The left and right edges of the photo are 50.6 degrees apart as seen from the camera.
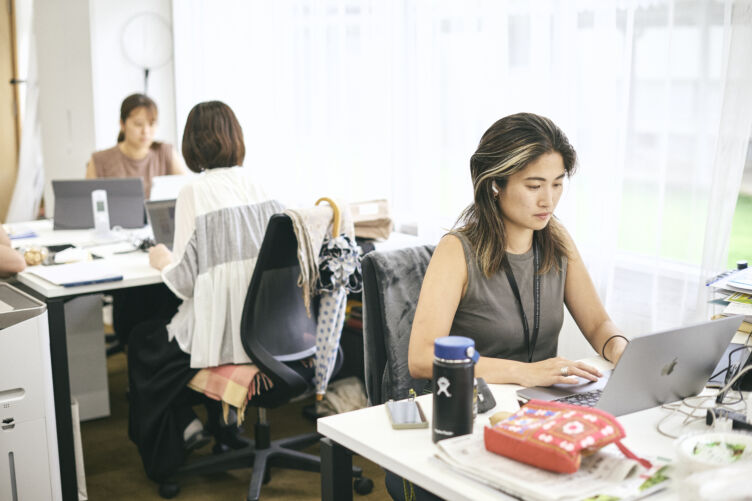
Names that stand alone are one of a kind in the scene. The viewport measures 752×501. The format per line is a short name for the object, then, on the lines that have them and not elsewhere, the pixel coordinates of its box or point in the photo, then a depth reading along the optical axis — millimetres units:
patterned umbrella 2484
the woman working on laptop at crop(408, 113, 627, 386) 1792
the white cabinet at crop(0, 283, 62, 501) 2199
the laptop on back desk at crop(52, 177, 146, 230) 3412
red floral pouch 1113
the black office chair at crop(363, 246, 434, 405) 1846
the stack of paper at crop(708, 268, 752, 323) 1799
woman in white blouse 2467
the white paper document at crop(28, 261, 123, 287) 2533
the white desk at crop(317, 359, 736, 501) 1174
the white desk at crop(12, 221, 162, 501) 2369
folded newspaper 1079
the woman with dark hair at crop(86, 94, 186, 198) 3936
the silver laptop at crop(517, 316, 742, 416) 1344
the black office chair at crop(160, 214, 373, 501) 2379
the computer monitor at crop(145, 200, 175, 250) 3094
